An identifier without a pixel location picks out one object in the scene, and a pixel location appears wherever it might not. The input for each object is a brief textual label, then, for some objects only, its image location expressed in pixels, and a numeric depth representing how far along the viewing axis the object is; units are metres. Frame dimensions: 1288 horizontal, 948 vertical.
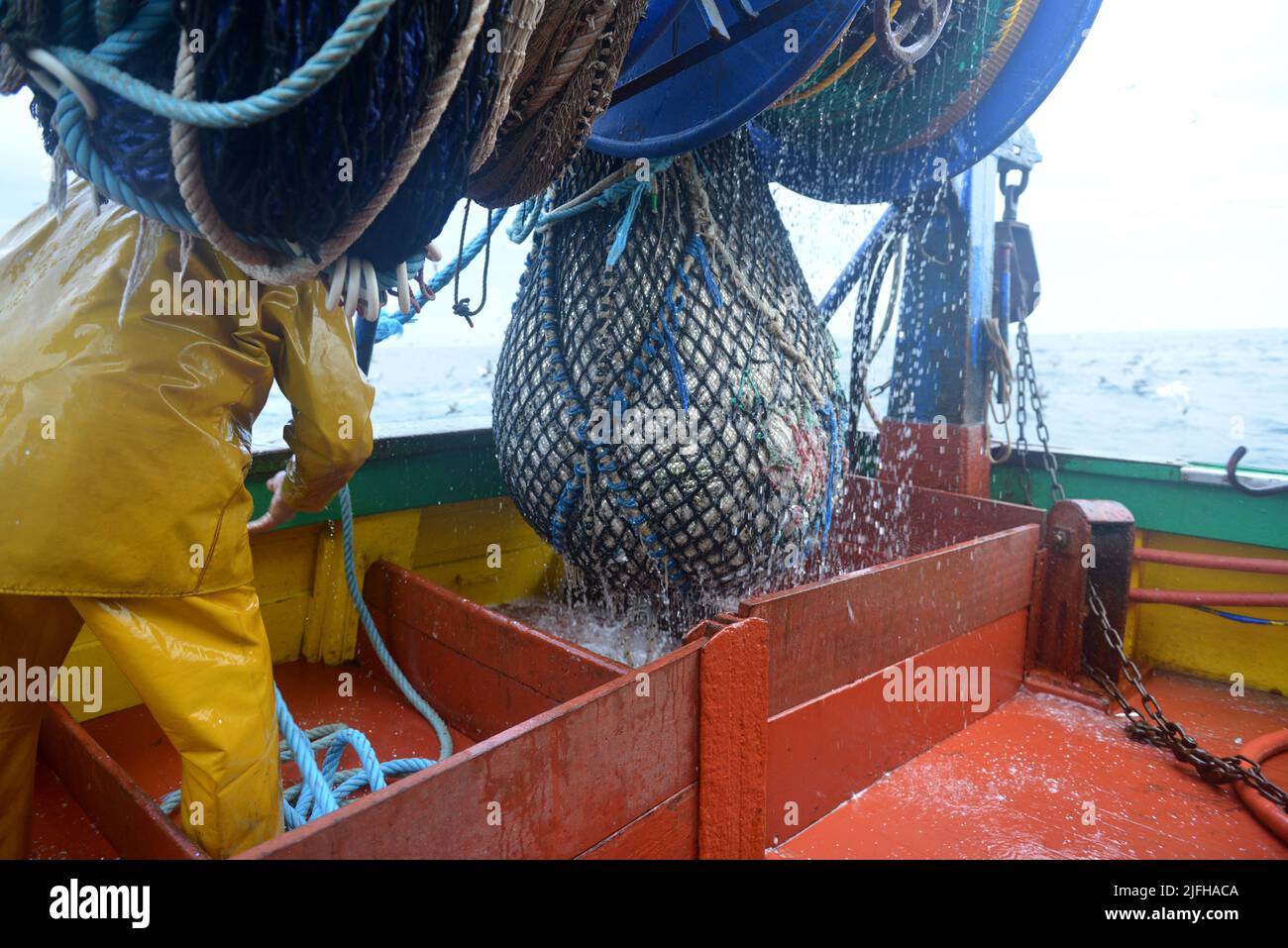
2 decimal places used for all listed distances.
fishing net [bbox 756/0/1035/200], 2.27
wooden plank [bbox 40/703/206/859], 1.19
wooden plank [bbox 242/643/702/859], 0.97
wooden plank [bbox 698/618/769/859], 1.42
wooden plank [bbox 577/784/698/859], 1.31
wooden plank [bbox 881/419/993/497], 2.98
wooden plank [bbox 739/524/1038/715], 1.65
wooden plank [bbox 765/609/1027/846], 1.72
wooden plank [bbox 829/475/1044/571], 2.67
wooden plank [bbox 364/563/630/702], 1.69
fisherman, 1.21
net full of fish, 1.80
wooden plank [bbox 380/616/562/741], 1.88
